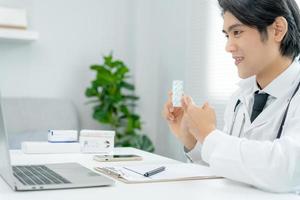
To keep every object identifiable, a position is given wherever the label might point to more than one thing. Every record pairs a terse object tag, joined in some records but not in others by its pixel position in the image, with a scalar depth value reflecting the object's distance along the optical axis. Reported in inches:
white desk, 55.7
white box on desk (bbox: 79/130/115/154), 81.7
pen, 64.4
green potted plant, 144.1
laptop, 57.7
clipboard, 63.1
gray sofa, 134.3
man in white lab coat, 61.0
